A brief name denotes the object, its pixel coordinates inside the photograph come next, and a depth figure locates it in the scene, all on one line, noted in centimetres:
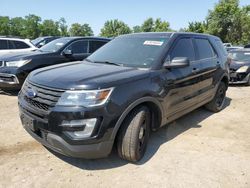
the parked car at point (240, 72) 668
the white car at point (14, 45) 705
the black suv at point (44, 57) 456
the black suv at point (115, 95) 211
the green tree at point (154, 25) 4412
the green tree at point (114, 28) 5088
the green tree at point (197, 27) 3286
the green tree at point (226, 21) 3094
